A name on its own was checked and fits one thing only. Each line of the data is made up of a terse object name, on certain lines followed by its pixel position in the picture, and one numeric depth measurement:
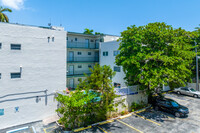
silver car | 21.47
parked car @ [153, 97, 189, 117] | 14.30
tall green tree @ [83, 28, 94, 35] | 46.50
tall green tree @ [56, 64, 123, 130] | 11.73
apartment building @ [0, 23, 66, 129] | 13.70
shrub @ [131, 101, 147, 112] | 16.57
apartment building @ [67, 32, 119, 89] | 25.92
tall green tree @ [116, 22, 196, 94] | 14.77
